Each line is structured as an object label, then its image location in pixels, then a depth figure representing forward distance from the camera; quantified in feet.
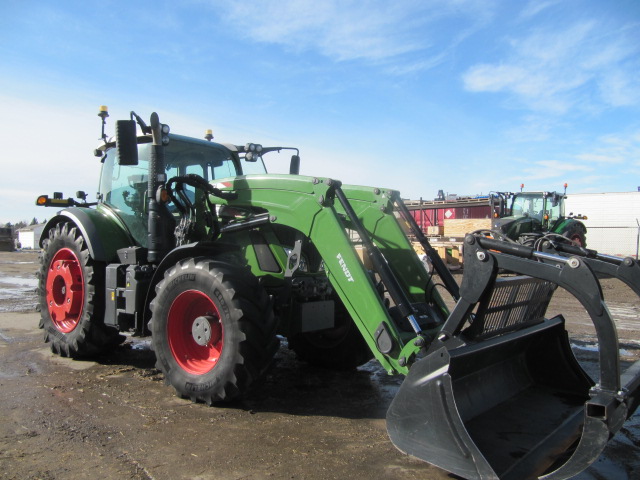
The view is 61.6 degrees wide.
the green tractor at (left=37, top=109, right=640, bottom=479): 9.94
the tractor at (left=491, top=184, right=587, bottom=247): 55.77
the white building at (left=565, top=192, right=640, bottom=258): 82.74
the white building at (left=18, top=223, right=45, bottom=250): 145.32
